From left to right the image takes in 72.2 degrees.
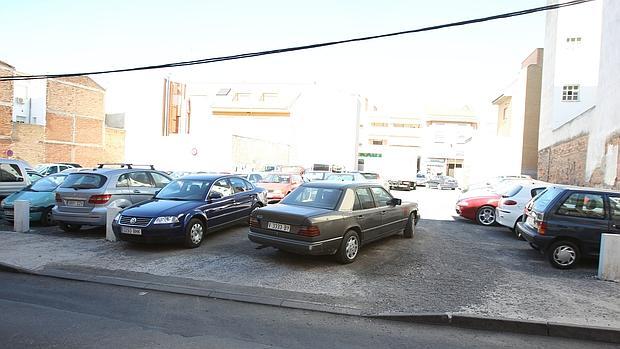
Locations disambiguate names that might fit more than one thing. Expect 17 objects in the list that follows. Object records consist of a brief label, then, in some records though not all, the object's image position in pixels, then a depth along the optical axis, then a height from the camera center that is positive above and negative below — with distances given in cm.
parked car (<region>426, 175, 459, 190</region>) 4303 -102
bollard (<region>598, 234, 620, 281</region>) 683 -124
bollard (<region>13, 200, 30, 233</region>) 1033 -161
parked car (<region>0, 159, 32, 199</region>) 1266 -84
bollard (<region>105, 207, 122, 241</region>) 919 -141
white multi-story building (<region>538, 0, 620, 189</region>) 1601 +431
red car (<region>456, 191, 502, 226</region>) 1305 -103
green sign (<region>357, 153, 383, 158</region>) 3927 +149
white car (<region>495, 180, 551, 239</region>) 1102 -70
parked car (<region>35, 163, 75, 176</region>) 2242 -89
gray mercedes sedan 712 -95
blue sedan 820 -109
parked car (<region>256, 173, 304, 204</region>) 1644 -80
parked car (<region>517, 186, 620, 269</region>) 756 -77
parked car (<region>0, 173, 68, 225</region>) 1130 -137
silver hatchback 969 -95
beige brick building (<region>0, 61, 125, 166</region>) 3328 +238
